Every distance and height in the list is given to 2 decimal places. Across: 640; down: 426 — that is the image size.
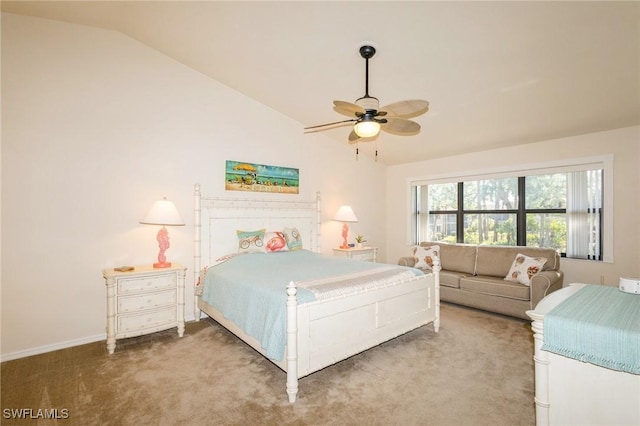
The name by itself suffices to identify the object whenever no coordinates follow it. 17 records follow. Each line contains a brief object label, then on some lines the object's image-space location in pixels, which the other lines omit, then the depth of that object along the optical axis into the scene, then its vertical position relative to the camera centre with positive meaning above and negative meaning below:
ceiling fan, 2.39 +0.85
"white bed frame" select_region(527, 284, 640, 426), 1.37 -0.84
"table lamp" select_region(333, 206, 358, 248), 5.19 -0.01
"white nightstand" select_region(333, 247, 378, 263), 5.18 -0.68
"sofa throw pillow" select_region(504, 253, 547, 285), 3.83 -0.69
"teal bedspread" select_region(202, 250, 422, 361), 2.32 -0.66
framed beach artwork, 4.25 +0.54
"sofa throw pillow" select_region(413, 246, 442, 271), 4.82 -0.66
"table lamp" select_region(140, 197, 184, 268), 3.24 -0.06
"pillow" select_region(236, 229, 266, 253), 4.02 -0.38
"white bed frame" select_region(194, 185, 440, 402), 2.24 -0.82
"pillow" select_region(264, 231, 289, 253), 4.16 -0.39
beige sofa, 3.70 -0.88
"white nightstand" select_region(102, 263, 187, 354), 2.94 -0.91
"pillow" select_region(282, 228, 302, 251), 4.46 -0.36
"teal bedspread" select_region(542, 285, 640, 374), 1.29 -0.53
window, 4.15 +0.06
